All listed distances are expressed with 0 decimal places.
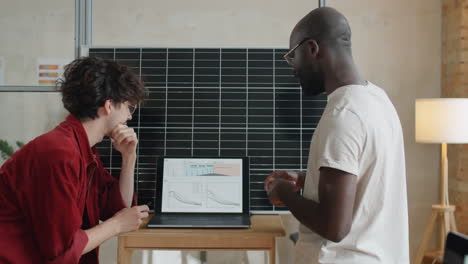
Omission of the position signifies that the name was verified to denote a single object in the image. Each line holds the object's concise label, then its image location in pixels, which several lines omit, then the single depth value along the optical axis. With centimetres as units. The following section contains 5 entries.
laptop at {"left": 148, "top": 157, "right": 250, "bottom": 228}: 251
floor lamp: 270
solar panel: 274
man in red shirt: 141
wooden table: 215
